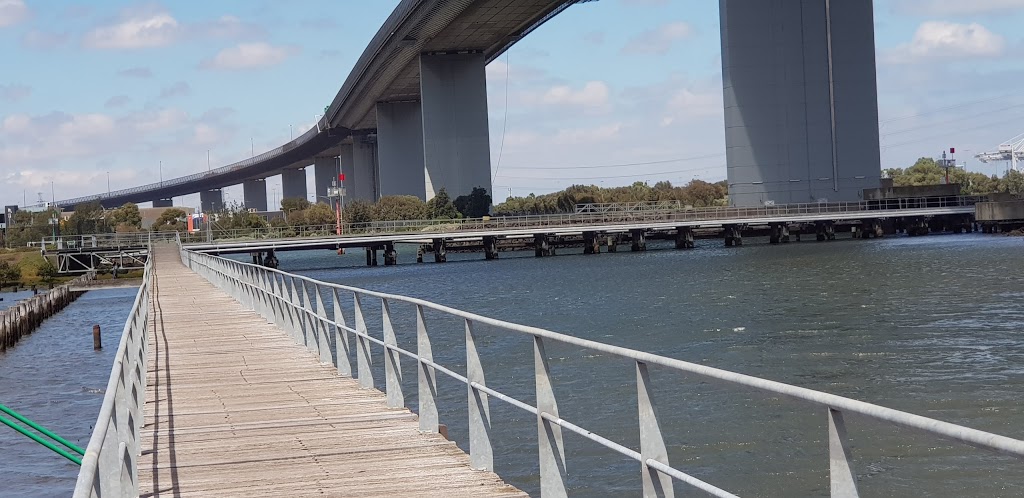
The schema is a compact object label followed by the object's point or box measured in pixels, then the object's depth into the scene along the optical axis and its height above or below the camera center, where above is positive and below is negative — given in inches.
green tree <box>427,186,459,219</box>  4527.6 +22.7
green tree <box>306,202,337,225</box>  5885.8 +24.2
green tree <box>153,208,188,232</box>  5880.9 +36.9
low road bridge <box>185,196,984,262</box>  3718.0 -65.4
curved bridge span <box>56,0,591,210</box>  3804.1 +603.4
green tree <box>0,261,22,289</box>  3902.6 -121.7
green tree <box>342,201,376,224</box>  5070.4 +23.2
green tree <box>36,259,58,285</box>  4008.4 -122.0
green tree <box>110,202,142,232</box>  6971.5 +79.8
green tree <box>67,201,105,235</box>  6505.9 +67.8
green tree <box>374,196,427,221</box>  4699.8 +29.0
